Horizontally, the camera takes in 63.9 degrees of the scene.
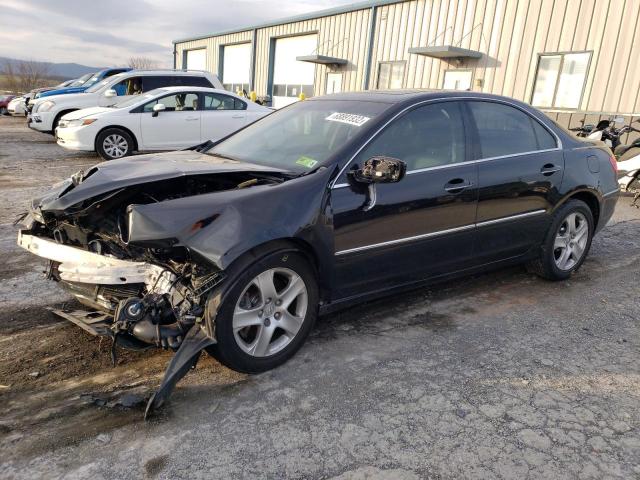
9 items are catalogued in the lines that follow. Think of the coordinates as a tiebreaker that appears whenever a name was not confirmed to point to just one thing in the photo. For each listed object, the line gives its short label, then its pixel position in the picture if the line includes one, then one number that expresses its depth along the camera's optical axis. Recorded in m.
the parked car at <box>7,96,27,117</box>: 23.28
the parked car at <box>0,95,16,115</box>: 25.08
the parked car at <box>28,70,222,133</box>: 13.26
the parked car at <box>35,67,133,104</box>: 16.97
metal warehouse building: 11.98
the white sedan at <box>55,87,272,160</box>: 10.41
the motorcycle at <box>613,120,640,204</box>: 8.81
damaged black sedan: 2.71
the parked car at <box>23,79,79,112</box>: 18.84
